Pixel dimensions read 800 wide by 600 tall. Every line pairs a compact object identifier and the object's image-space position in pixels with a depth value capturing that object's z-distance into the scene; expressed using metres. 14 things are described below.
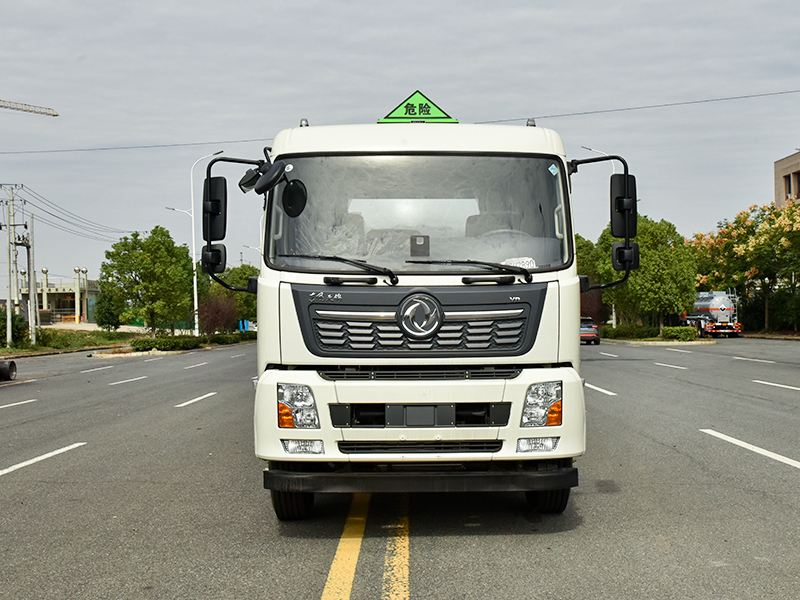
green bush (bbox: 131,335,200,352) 41.62
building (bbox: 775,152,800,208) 62.06
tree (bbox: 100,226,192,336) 44.72
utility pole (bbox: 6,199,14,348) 42.50
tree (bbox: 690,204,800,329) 43.97
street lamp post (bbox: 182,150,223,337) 47.64
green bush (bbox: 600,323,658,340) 48.31
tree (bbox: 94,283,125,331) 83.65
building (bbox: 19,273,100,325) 107.43
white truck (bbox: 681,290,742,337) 46.66
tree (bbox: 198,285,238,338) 57.88
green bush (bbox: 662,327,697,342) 42.69
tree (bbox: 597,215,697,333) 43.25
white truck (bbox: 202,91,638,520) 4.99
